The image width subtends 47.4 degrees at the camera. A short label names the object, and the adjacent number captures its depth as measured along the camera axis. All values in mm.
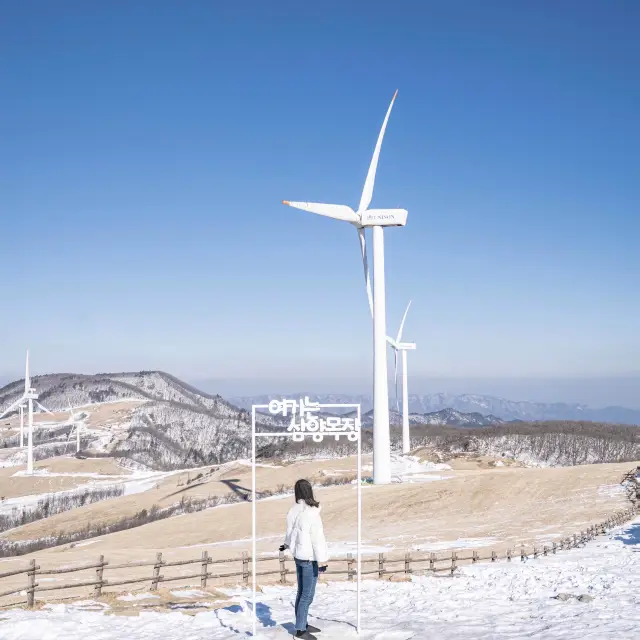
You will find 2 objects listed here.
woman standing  11820
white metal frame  12773
